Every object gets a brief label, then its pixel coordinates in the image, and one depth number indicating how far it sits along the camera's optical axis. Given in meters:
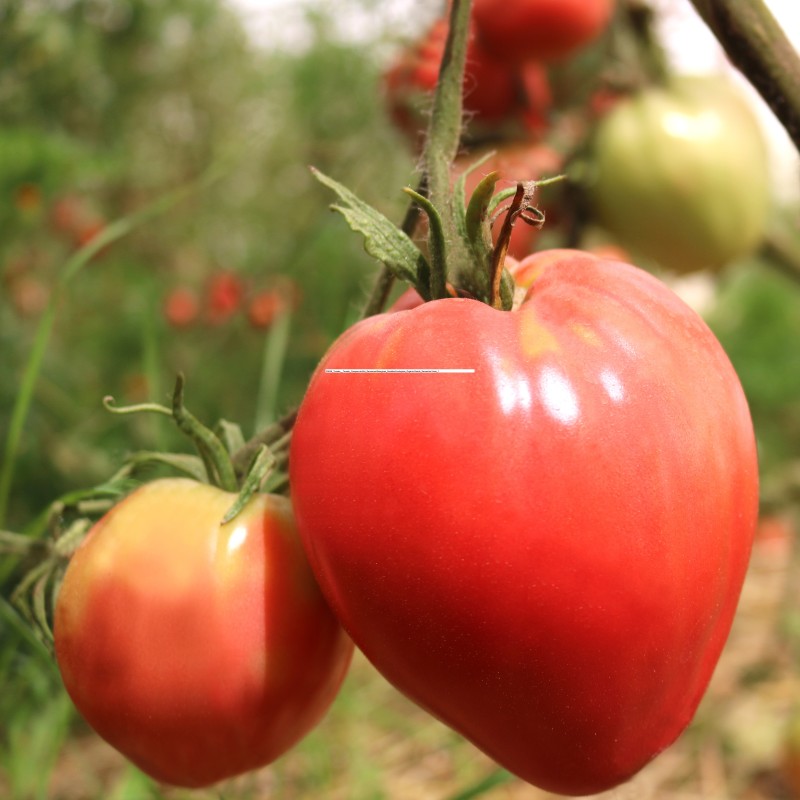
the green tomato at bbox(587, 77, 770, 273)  0.65
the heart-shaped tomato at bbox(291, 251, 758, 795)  0.23
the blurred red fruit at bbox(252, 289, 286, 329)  1.12
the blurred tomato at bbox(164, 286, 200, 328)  1.22
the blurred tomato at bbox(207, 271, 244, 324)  1.18
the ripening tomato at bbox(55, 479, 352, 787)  0.28
